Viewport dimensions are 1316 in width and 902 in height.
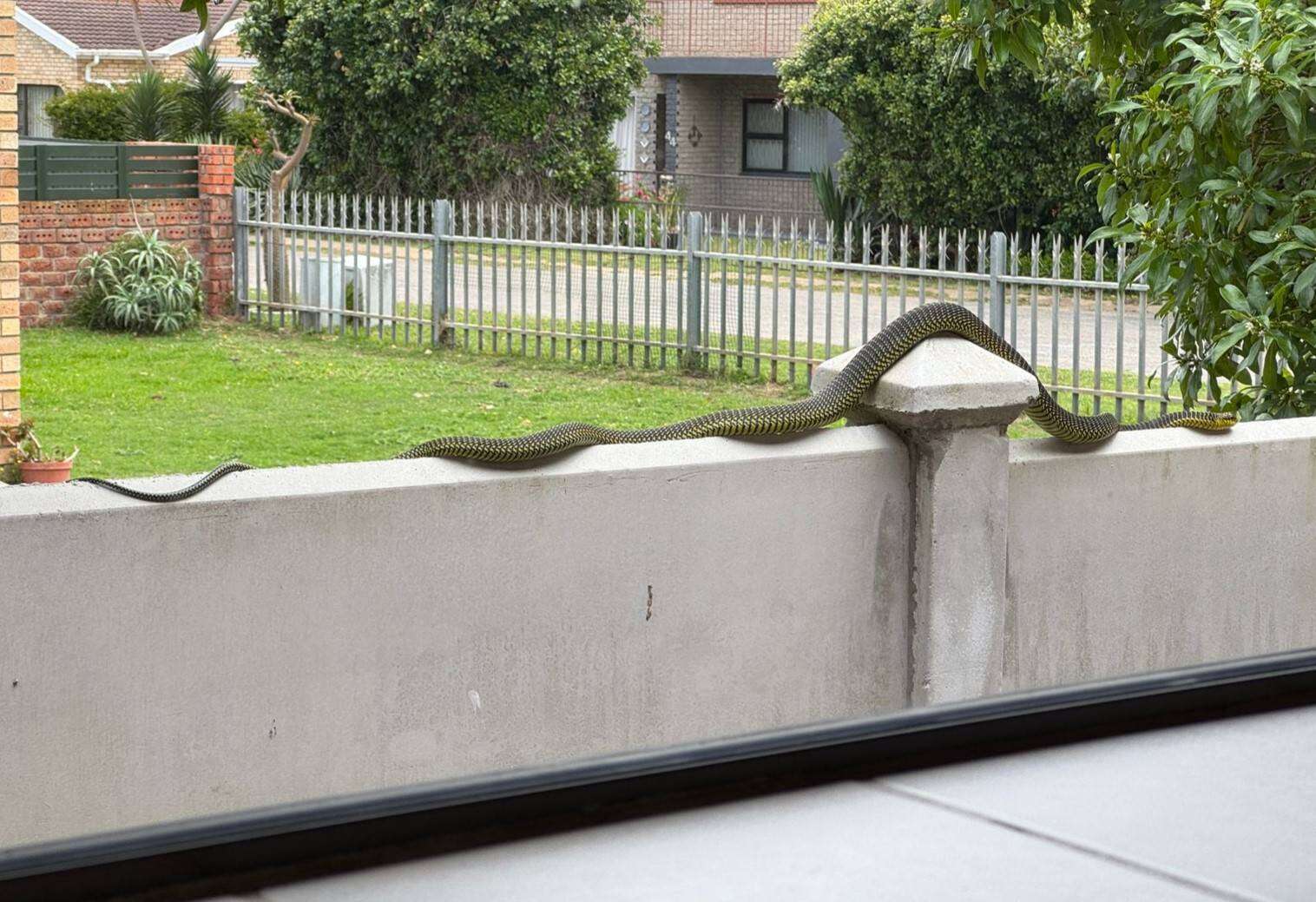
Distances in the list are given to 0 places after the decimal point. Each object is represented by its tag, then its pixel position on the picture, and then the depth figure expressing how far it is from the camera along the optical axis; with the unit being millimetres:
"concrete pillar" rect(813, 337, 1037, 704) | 4480
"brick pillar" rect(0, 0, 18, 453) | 7695
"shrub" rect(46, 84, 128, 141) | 28766
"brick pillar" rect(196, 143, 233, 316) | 17078
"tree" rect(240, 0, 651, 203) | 24375
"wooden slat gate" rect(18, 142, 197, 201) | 15617
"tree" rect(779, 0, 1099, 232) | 22281
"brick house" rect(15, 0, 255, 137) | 38188
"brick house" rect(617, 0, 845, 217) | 30828
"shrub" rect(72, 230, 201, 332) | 15648
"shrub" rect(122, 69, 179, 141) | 25516
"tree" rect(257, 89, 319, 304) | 16797
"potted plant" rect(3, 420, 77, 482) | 7586
